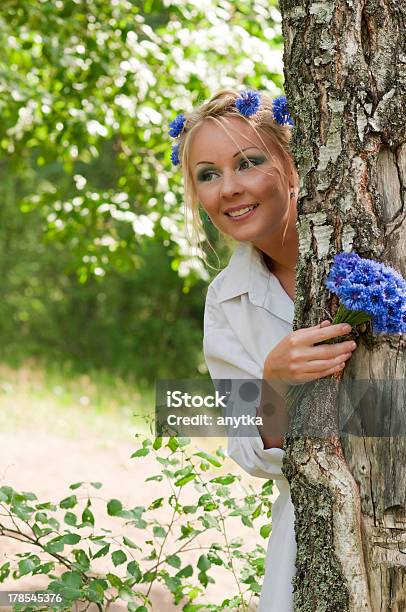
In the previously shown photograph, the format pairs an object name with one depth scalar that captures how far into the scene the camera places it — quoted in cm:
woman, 214
